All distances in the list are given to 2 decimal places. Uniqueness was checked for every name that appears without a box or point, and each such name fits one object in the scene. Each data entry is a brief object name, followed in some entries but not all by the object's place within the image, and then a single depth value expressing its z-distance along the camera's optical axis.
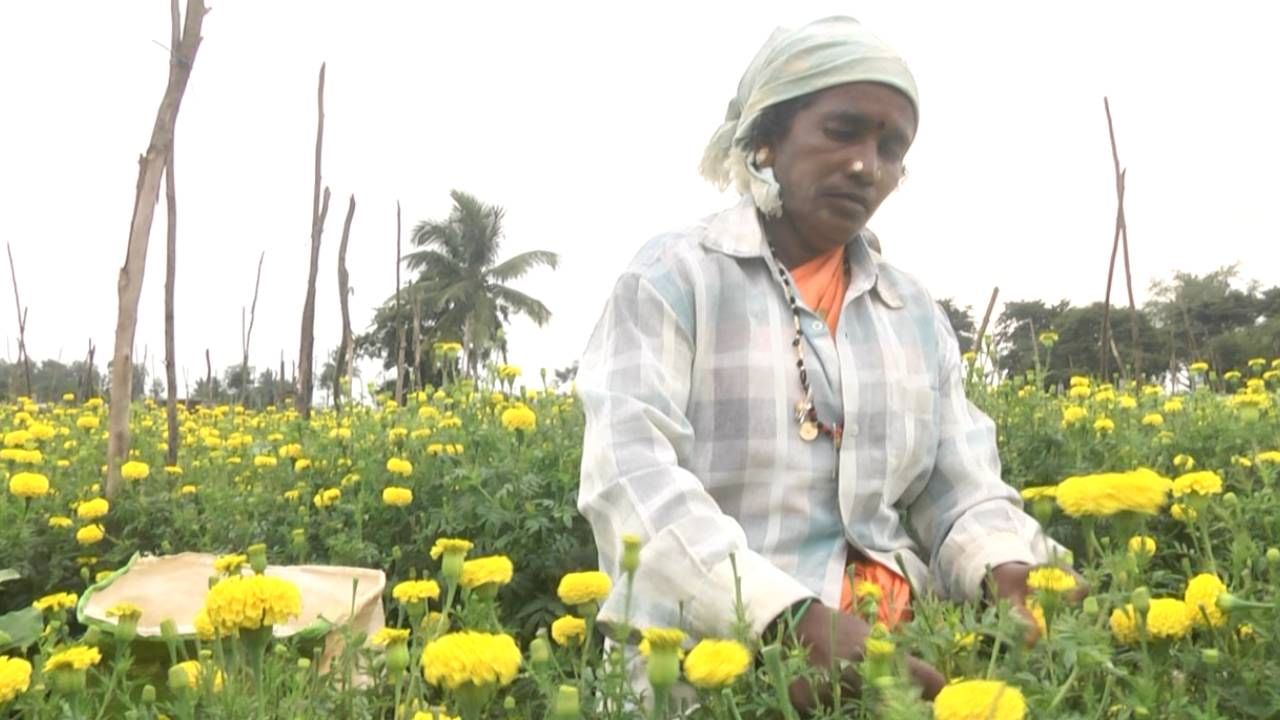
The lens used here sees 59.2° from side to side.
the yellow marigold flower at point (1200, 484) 1.40
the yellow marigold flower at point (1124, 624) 1.14
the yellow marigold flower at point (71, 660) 1.29
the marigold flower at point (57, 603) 1.84
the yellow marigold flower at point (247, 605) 1.15
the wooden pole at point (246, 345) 9.71
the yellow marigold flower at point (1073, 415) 3.32
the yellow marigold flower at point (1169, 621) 1.14
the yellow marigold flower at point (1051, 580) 1.08
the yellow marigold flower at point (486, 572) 1.45
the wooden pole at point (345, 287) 7.29
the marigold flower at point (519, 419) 3.12
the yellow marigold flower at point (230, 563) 1.72
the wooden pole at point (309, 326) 5.82
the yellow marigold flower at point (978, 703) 0.75
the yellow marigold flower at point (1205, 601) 1.14
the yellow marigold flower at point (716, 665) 1.02
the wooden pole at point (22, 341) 9.13
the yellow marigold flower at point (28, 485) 3.20
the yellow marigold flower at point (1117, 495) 1.09
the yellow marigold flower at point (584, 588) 1.40
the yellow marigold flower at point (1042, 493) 1.51
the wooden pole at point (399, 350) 6.89
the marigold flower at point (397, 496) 2.79
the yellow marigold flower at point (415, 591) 1.62
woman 1.67
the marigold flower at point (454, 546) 1.40
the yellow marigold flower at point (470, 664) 1.00
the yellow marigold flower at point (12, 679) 1.35
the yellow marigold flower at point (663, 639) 1.04
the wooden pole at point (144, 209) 3.87
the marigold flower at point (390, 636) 1.29
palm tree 38.00
